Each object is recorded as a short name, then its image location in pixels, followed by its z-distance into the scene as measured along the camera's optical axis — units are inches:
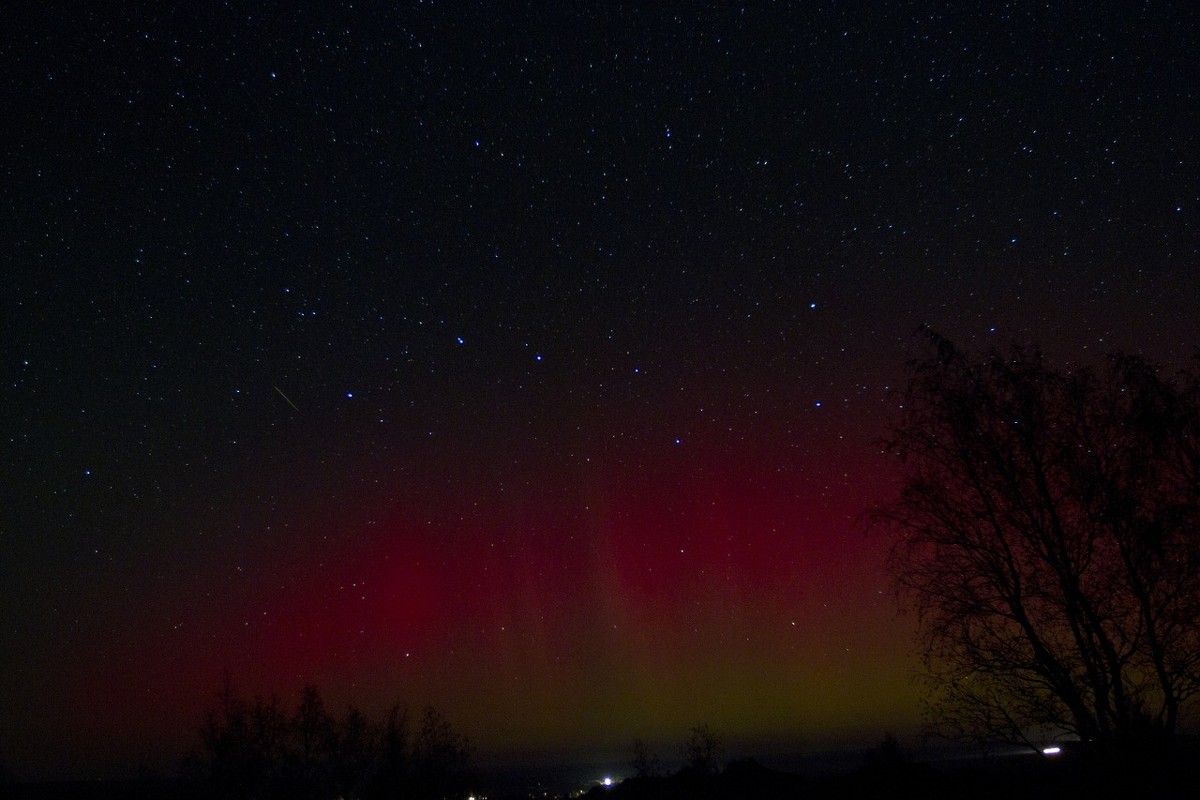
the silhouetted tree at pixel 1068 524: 377.7
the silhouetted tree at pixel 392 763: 1702.0
